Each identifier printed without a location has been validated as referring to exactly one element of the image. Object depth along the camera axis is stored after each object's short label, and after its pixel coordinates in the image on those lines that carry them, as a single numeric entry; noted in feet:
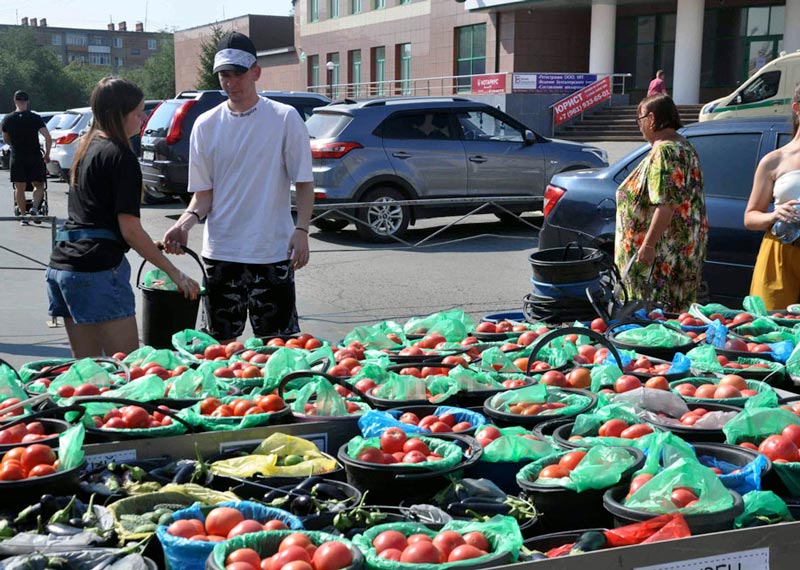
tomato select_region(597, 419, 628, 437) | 9.89
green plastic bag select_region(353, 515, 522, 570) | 6.87
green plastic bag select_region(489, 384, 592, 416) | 10.83
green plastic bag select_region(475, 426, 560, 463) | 9.16
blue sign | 111.14
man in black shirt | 51.83
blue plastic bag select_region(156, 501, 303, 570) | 7.08
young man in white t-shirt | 16.84
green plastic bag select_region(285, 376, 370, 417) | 10.59
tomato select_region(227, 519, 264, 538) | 7.26
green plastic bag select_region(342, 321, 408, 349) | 14.67
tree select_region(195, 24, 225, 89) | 210.18
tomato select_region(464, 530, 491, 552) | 7.23
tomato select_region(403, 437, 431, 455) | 9.03
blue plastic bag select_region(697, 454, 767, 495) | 8.61
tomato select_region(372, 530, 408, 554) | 7.20
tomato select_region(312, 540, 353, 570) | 6.71
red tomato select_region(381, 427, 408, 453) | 9.13
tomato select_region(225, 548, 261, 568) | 6.73
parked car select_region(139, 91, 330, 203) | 52.47
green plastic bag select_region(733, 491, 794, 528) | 8.20
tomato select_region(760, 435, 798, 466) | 9.19
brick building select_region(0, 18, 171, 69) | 481.87
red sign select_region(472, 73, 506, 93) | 113.60
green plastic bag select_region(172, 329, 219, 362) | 14.76
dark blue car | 24.75
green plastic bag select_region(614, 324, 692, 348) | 14.29
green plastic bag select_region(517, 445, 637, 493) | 8.28
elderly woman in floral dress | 19.01
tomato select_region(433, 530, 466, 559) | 7.14
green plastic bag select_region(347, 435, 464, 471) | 8.57
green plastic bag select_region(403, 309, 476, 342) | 15.16
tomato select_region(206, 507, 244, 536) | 7.45
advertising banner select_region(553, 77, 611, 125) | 109.91
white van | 75.56
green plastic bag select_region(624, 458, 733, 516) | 7.97
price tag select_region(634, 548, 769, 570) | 7.38
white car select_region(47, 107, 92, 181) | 73.51
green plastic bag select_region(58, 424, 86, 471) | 8.72
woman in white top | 18.33
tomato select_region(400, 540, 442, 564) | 6.91
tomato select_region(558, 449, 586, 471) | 8.77
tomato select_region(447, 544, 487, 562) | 6.95
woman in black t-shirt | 15.44
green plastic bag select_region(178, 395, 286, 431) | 10.09
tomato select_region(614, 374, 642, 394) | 11.69
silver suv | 43.70
